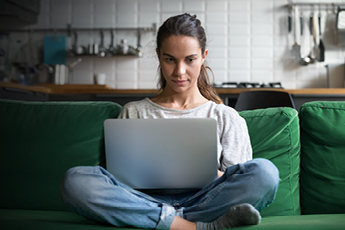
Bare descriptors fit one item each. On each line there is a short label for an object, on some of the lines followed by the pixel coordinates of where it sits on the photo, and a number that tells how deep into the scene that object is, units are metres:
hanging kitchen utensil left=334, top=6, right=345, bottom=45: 3.97
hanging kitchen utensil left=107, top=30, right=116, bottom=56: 4.14
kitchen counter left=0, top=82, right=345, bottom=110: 3.28
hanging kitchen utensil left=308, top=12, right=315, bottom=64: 4.06
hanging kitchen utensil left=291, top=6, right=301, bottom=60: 4.06
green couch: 1.39
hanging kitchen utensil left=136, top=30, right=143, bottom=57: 4.14
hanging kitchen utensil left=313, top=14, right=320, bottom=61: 4.04
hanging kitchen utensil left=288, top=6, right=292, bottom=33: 4.07
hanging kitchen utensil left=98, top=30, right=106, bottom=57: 4.12
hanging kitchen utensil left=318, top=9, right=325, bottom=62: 4.02
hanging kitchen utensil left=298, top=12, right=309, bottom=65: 4.05
